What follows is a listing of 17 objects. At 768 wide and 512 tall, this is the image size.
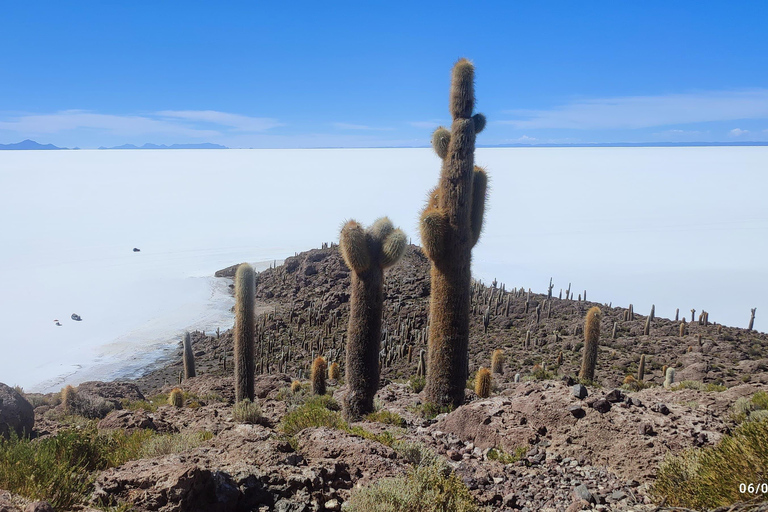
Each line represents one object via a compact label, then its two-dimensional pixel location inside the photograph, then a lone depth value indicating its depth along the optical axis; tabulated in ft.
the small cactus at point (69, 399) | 44.02
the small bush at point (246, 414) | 31.96
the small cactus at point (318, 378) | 47.29
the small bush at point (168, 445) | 19.31
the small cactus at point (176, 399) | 46.21
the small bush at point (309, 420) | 27.47
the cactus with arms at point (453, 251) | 34.99
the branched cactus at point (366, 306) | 34.83
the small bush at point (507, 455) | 23.20
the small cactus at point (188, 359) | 64.23
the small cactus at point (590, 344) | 48.28
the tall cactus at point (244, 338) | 44.73
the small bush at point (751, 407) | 23.88
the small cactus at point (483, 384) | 38.81
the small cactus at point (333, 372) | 58.80
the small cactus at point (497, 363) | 57.50
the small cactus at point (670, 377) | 48.27
